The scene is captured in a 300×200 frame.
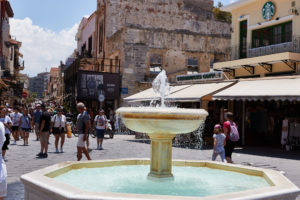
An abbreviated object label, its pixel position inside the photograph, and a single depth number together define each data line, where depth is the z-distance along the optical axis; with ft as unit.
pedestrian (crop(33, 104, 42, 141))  51.01
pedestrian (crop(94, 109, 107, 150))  45.72
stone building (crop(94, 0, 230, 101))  83.71
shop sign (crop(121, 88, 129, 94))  83.76
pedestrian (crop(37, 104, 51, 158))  38.02
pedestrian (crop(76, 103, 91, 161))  29.07
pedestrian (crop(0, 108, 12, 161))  31.30
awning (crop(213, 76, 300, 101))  44.25
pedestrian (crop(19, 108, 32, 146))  50.42
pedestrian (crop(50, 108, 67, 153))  41.75
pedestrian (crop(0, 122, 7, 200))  13.08
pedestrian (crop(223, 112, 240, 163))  29.66
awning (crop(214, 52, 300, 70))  50.60
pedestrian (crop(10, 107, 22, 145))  52.39
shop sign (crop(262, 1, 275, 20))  57.47
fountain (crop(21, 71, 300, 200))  12.87
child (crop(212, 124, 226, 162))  28.68
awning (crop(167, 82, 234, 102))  55.53
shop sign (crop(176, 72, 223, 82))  65.41
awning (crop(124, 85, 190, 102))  67.01
